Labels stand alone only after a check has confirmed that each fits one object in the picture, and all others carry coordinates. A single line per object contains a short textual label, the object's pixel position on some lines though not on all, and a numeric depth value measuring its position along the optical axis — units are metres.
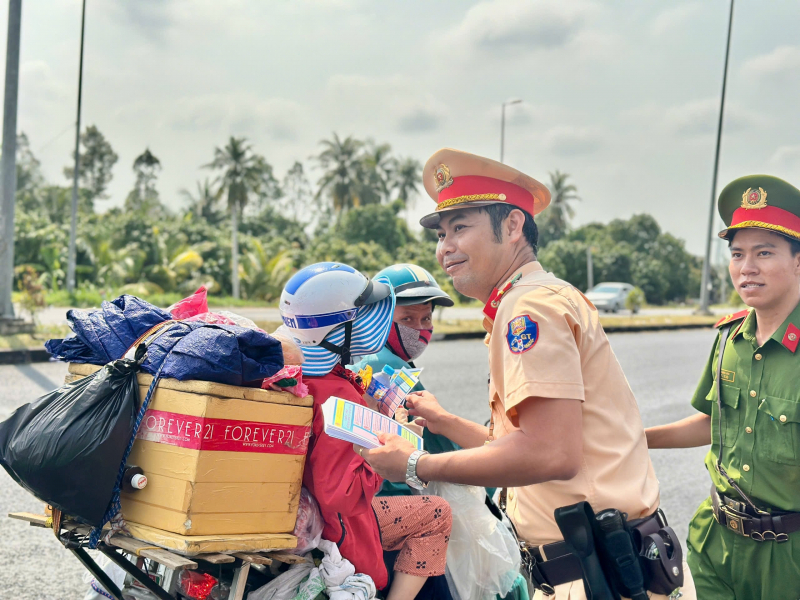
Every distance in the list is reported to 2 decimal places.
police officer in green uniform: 2.30
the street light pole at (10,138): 11.05
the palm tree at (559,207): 61.25
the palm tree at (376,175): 48.69
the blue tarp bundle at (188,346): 1.65
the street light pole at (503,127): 25.72
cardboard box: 1.61
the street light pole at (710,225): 25.92
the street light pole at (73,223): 18.36
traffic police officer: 1.56
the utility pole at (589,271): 44.25
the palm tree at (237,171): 33.28
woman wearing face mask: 3.10
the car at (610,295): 31.63
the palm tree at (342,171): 46.72
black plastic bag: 1.60
